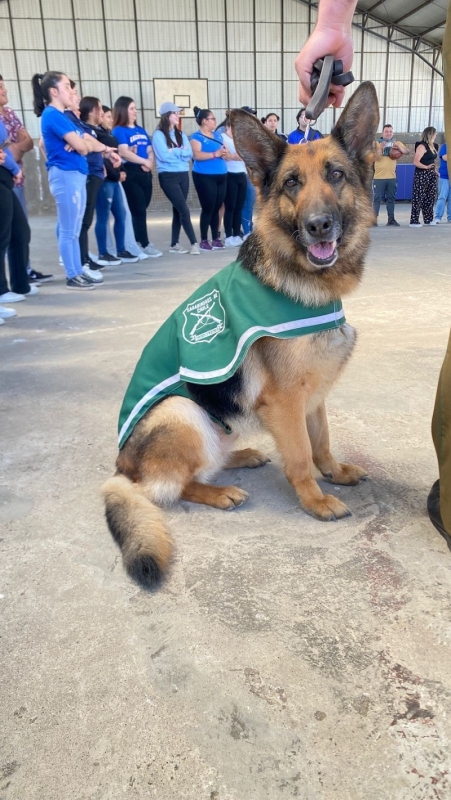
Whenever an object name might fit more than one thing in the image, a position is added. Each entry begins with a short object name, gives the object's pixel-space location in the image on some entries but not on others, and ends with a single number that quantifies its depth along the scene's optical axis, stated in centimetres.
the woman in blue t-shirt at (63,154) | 568
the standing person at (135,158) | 838
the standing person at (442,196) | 1210
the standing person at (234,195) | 927
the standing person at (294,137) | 928
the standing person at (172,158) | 839
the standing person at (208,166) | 855
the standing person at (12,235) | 524
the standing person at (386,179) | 1218
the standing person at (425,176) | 1168
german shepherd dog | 204
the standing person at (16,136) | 625
